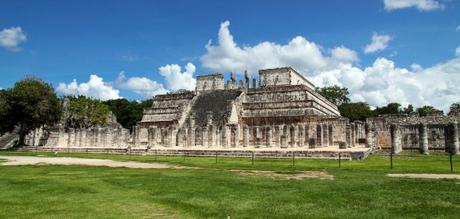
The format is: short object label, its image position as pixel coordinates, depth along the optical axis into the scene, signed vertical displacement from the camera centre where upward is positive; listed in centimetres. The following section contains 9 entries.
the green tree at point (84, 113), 5012 +360
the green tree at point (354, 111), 6494 +502
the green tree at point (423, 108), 7141 +610
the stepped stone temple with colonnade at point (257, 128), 3067 +123
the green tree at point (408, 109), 7200 +597
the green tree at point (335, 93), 7200 +864
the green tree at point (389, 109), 6975 +575
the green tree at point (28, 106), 3834 +345
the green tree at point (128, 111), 7081 +543
